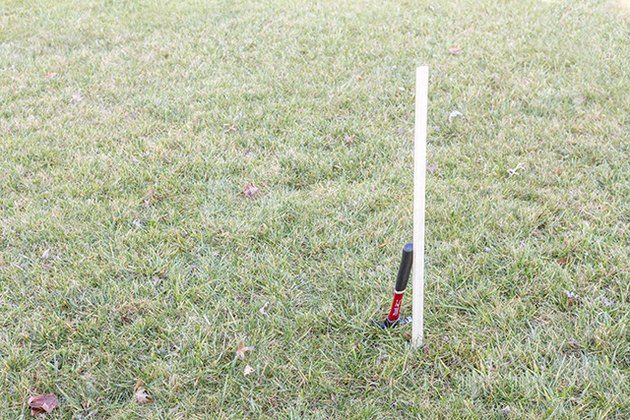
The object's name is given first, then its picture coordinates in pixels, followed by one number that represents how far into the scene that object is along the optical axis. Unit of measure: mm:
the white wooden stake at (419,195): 2150
